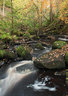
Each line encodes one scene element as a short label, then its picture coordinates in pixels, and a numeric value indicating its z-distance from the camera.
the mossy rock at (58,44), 6.73
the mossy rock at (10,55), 5.82
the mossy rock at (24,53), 6.12
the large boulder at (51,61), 4.67
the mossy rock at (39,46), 7.79
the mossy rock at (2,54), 5.68
